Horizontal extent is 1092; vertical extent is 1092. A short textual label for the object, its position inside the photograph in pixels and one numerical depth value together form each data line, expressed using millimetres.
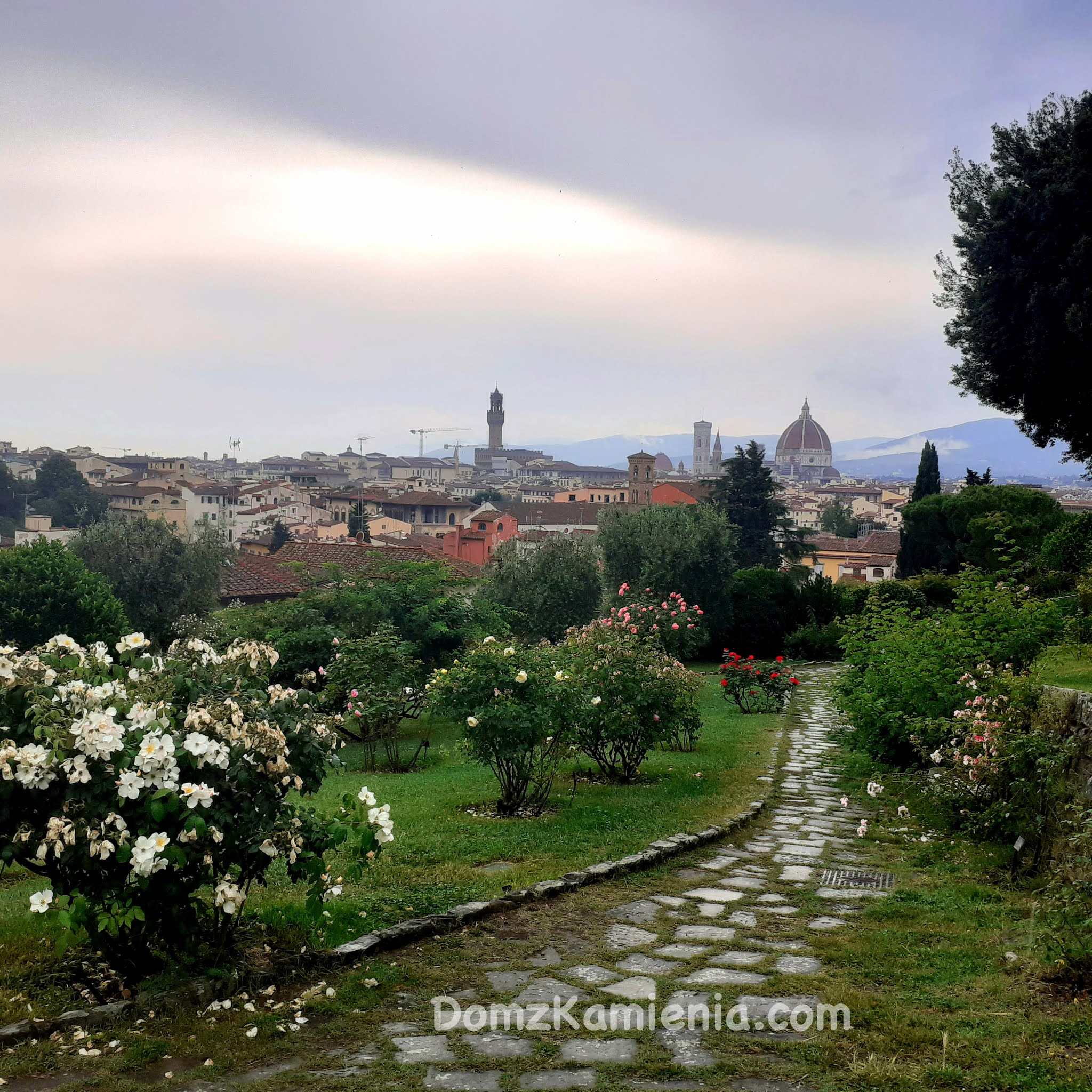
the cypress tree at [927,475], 42438
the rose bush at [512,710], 7125
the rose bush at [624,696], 8484
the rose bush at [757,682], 15195
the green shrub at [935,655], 8016
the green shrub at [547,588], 29109
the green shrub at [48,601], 26047
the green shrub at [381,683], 12091
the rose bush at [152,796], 3484
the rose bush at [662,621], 10578
